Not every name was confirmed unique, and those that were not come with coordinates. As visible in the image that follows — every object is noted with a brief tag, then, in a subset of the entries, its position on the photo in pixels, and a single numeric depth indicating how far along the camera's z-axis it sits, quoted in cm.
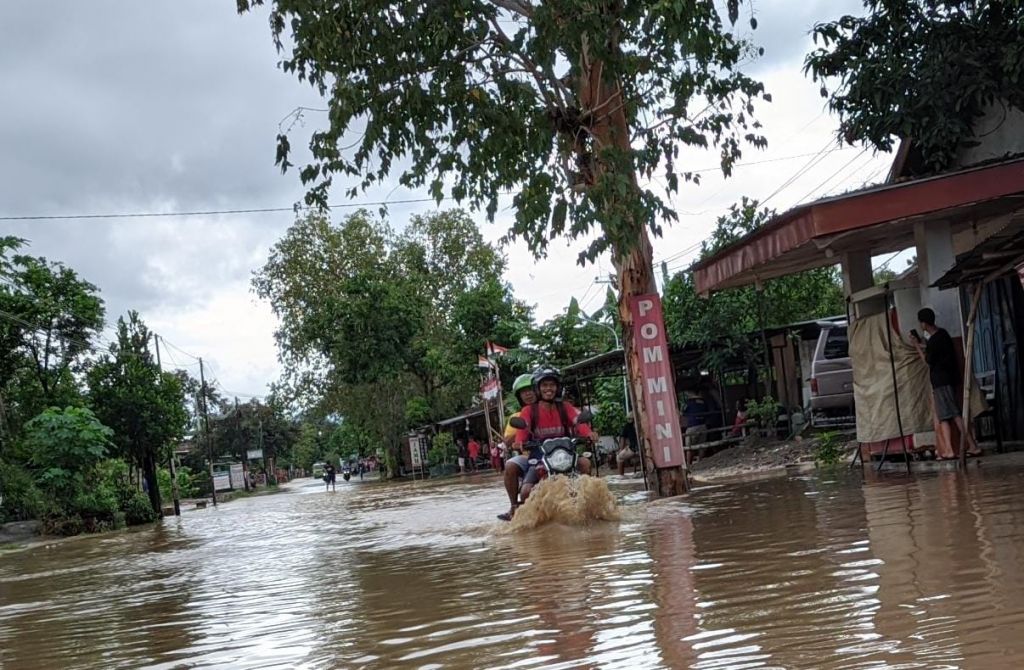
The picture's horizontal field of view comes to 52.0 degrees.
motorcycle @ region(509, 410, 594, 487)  1013
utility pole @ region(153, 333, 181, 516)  3812
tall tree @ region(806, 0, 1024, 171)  1259
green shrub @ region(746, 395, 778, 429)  2173
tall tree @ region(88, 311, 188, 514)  3594
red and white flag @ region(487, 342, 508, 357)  2698
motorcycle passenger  1047
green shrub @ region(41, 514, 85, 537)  2864
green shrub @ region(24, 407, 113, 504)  2952
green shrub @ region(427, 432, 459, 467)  4572
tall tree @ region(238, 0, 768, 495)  1154
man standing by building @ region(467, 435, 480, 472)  4284
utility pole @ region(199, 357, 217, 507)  5751
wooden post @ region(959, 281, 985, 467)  1016
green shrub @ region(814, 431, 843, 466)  1510
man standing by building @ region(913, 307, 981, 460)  1100
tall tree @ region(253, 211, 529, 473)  4534
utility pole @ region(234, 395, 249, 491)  6841
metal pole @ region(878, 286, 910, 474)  1181
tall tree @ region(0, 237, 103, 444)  3628
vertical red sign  1245
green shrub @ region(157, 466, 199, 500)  4981
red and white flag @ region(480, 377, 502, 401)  2684
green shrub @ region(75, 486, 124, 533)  2981
